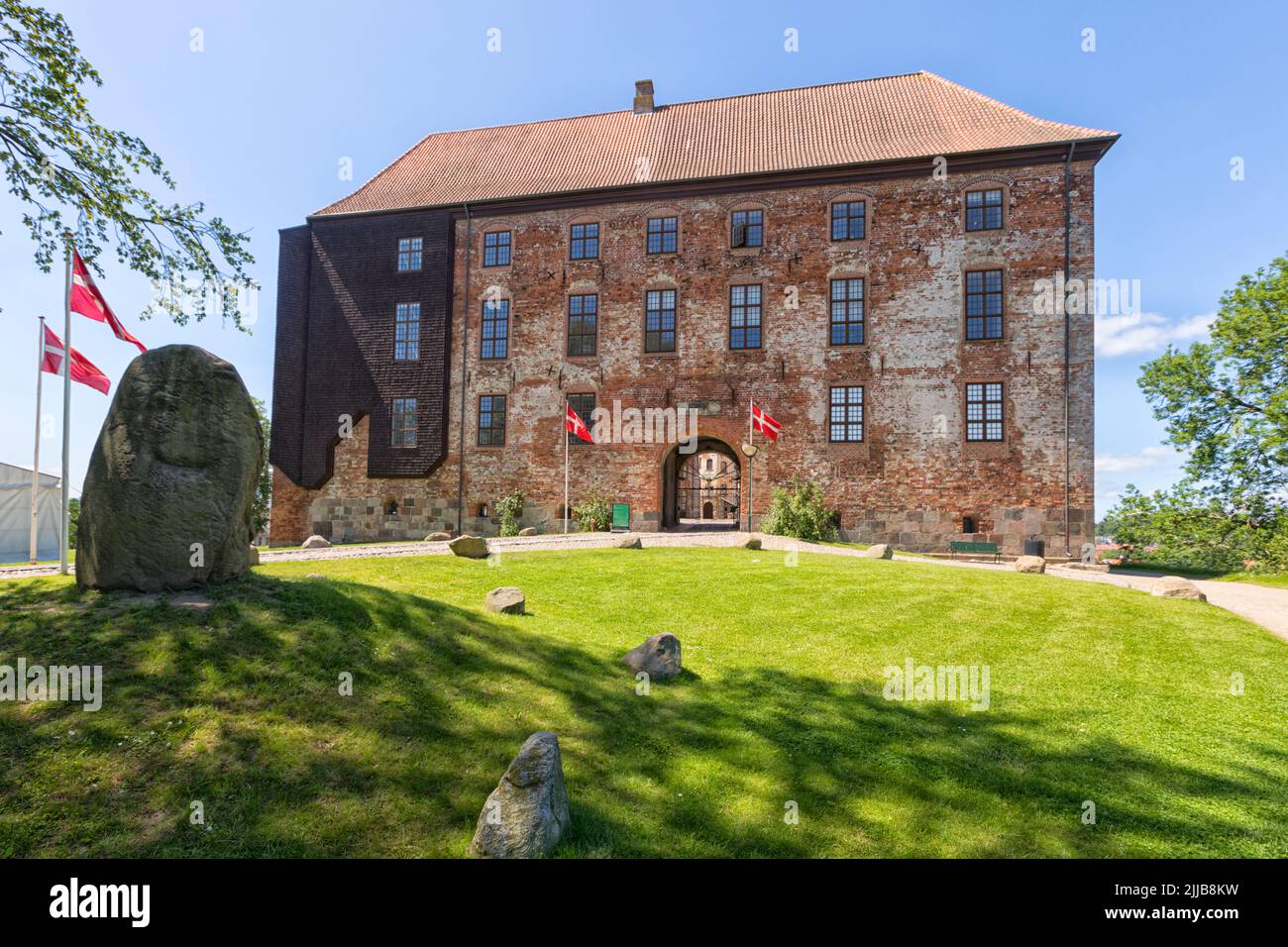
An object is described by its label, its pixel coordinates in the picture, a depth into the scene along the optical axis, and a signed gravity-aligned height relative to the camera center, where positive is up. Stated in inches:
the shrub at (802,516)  818.2 -53.6
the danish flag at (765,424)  827.4 +70.7
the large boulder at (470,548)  511.4 -61.4
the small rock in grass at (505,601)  324.8 -67.7
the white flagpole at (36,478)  465.3 -6.4
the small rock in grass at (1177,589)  455.5 -82.3
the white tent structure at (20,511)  968.9 -66.8
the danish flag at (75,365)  433.1 +74.8
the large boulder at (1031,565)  592.7 -83.5
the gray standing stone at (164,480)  234.8 -3.5
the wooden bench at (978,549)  768.9 -89.6
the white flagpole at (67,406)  396.2 +42.8
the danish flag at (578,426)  847.7 +66.7
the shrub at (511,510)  932.8 -55.4
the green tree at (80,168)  343.9 +179.9
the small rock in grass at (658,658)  252.7 -75.5
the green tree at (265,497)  1351.9 -56.7
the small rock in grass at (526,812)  134.4 -75.4
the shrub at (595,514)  896.3 -57.6
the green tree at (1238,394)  706.8 +104.2
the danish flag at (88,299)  396.8 +112.6
